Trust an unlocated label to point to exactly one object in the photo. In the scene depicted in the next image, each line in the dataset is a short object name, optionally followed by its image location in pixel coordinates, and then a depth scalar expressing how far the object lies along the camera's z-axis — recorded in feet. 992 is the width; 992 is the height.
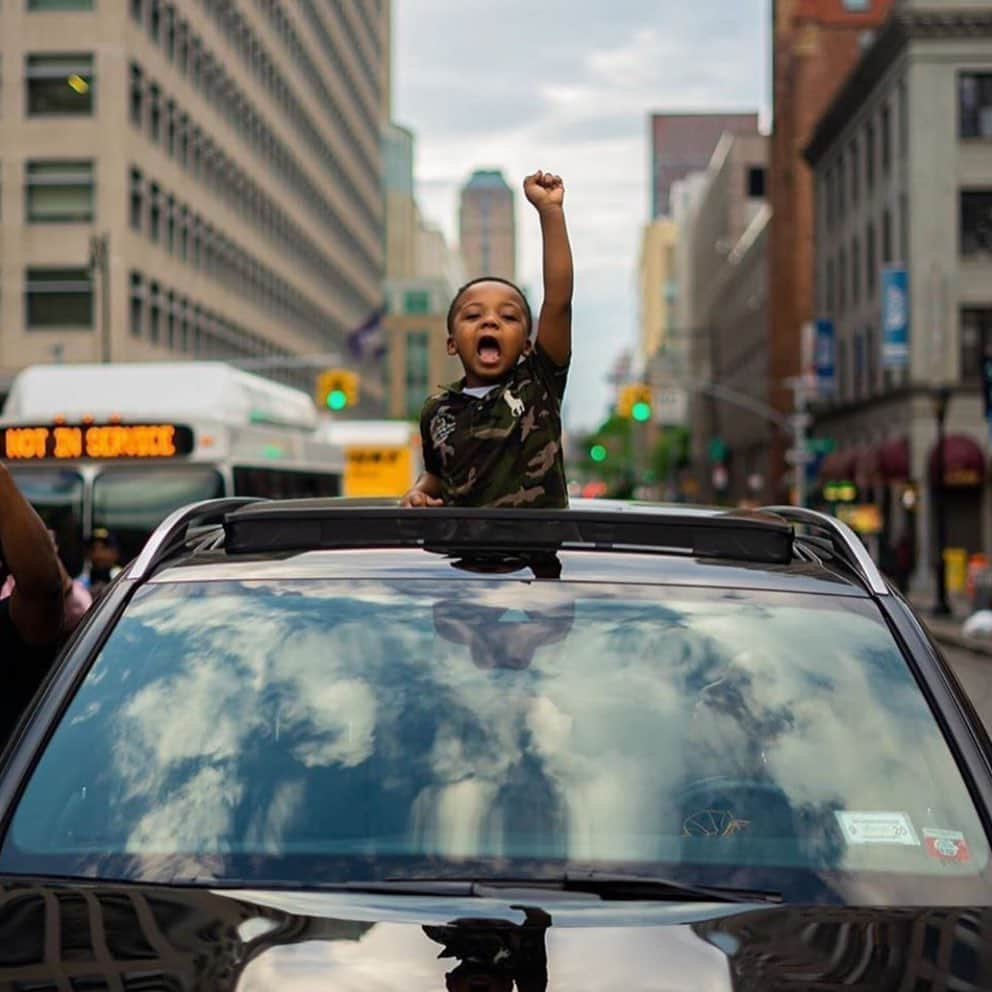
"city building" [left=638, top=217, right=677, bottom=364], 638.74
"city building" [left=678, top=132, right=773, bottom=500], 307.17
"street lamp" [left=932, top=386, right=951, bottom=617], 119.34
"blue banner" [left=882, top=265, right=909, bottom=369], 171.32
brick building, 268.21
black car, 8.16
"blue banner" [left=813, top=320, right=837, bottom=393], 216.13
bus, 51.90
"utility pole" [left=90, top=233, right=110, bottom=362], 169.09
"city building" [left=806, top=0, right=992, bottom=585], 173.37
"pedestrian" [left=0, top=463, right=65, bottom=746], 14.39
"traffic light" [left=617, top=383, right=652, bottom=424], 157.02
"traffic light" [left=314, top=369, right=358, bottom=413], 126.62
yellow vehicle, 122.42
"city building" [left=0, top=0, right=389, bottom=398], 180.14
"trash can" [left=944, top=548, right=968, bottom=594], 150.41
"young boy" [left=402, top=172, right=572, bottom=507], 14.84
